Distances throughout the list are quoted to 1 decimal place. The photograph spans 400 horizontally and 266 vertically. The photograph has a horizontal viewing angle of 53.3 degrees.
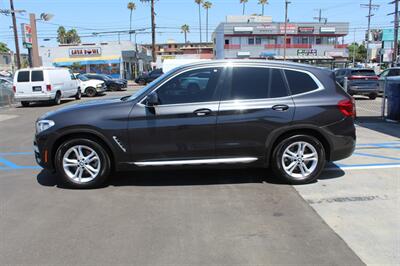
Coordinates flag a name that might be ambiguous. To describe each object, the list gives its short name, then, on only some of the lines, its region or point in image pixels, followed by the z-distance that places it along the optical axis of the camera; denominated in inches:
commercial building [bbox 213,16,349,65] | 2989.7
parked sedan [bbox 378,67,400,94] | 818.5
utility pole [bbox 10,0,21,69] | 1325.5
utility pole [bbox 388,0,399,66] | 1593.3
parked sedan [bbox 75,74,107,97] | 1035.9
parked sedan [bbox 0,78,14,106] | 799.7
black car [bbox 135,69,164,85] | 1523.1
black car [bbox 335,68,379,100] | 796.0
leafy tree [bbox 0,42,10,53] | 4356.8
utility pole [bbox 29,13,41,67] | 1706.7
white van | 768.3
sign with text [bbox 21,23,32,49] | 1232.2
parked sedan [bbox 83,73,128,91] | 1244.1
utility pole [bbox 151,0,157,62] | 1868.5
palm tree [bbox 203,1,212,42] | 4235.7
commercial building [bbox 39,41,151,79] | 2103.8
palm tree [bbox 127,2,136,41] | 3305.1
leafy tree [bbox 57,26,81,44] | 4092.0
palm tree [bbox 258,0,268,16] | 4338.1
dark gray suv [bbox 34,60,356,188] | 220.1
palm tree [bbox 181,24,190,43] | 4953.3
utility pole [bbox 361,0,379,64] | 2586.1
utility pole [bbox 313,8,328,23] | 3249.5
